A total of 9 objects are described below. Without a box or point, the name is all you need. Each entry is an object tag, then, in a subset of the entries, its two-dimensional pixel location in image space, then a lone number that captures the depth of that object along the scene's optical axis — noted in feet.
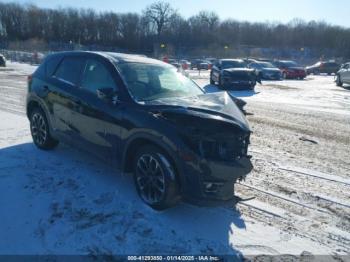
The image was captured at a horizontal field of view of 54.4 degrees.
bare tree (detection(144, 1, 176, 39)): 336.29
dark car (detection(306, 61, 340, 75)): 132.57
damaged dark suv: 12.34
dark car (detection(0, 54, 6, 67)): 101.96
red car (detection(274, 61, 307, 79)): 99.76
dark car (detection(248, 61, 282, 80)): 88.84
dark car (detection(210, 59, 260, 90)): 58.44
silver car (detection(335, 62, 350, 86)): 71.85
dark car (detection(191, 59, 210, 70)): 158.61
